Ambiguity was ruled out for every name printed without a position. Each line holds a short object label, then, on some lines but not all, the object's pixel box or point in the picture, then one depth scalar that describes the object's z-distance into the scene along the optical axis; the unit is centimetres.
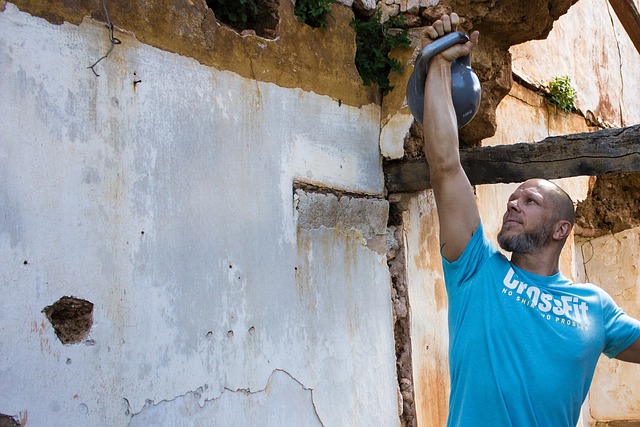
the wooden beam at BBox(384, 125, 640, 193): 362
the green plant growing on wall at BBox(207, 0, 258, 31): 364
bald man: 250
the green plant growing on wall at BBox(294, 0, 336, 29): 395
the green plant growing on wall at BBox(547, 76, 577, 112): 650
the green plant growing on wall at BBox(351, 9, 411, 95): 432
